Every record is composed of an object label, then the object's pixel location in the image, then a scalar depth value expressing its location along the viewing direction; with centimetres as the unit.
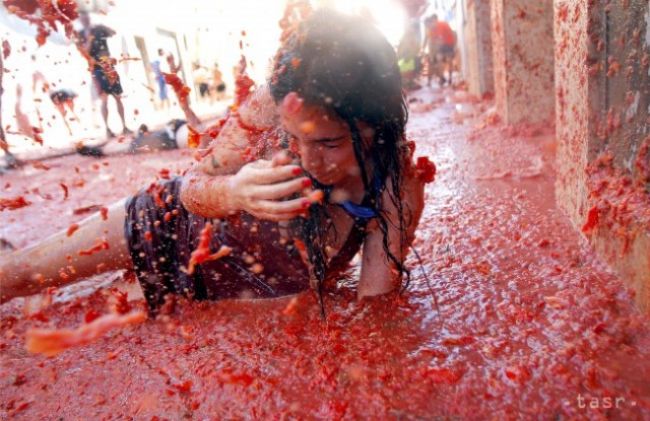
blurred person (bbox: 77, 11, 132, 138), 661
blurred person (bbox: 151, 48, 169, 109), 1504
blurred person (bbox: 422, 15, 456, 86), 1196
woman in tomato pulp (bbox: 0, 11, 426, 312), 150
